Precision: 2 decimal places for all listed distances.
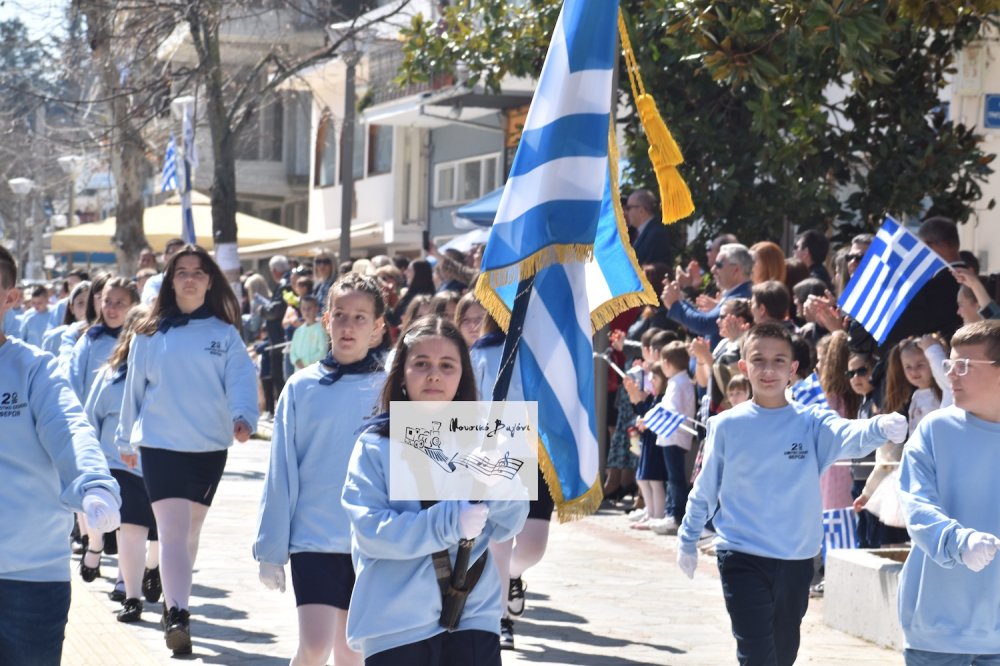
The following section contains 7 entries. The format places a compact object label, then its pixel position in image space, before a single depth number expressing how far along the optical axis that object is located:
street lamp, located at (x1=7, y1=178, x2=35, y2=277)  50.31
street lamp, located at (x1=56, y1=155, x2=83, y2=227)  42.76
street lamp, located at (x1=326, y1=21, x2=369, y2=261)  22.23
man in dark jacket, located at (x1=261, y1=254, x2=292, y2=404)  22.11
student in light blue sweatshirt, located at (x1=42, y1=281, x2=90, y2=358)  14.08
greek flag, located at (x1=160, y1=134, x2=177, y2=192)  23.77
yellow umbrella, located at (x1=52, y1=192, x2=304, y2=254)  32.72
